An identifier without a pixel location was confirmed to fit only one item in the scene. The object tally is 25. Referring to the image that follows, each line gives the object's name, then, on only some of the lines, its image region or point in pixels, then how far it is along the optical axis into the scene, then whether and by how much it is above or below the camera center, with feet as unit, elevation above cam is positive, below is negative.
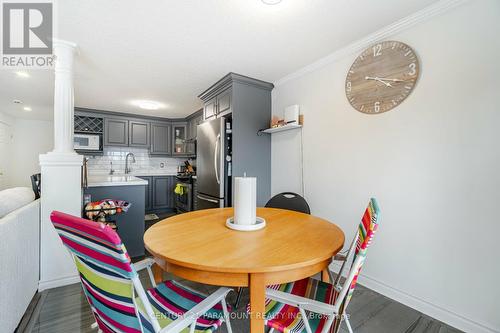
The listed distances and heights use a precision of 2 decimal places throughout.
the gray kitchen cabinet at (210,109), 10.75 +2.92
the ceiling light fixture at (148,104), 13.38 +3.85
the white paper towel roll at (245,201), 4.14 -0.71
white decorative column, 6.19 -0.47
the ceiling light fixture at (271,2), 5.03 +3.84
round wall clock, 5.78 +2.58
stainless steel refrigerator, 9.40 +0.03
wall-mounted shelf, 8.73 +1.57
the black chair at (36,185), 6.72 -0.67
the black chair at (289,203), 6.62 -1.22
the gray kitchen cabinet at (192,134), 16.21 +2.43
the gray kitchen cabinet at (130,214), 8.20 -1.98
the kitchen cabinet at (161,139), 17.52 +2.12
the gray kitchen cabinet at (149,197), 16.26 -2.47
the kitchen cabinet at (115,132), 15.81 +2.44
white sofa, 4.06 -2.18
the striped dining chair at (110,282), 2.06 -1.26
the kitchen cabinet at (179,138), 18.17 +2.26
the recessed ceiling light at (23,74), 9.11 +3.89
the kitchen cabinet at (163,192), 16.71 -2.21
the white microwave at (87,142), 14.84 +1.58
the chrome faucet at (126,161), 17.20 +0.26
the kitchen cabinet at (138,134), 16.65 +2.42
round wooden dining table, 2.75 -1.27
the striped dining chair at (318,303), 2.72 -2.09
